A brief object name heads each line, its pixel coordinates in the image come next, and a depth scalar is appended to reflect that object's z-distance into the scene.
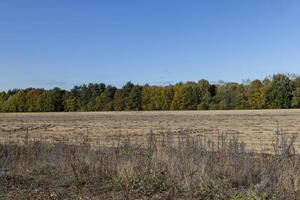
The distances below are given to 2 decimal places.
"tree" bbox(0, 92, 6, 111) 140.18
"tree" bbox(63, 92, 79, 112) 130.12
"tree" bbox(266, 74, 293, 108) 105.06
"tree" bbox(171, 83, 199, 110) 119.94
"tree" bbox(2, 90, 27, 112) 135.75
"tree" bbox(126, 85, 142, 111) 125.50
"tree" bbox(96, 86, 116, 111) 127.19
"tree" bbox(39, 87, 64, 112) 131.75
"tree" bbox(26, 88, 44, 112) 133.25
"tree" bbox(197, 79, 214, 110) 118.06
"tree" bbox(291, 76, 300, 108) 104.81
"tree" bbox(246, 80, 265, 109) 109.69
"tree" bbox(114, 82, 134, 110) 125.50
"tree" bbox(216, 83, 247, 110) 114.94
